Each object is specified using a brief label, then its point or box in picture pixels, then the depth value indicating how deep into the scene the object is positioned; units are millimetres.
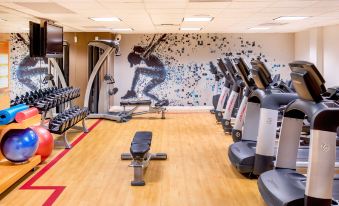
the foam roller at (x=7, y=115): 3979
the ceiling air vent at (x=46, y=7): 5477
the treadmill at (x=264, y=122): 3971
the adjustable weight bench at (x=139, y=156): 4117
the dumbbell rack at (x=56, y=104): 5086
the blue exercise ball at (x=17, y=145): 4148
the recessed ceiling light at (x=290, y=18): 7176
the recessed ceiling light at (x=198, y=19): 7027
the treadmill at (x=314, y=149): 2650
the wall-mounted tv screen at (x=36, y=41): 6246
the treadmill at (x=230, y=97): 6773
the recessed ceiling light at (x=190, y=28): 9188
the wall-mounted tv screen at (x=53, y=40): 6391
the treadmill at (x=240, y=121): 5355
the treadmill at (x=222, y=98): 7984
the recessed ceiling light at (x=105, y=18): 7223
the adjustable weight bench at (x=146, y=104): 8938
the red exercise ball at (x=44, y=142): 4863
